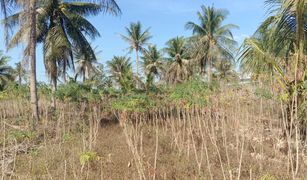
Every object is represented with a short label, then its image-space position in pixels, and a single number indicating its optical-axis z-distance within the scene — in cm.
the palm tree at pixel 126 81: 988
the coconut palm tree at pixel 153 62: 2659
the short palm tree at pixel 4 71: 2603
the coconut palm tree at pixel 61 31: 1173
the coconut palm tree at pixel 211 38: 2108
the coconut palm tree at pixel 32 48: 742
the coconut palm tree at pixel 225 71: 2800
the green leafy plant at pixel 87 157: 431
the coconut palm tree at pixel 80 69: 2563
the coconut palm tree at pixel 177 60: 2394
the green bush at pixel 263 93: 770
